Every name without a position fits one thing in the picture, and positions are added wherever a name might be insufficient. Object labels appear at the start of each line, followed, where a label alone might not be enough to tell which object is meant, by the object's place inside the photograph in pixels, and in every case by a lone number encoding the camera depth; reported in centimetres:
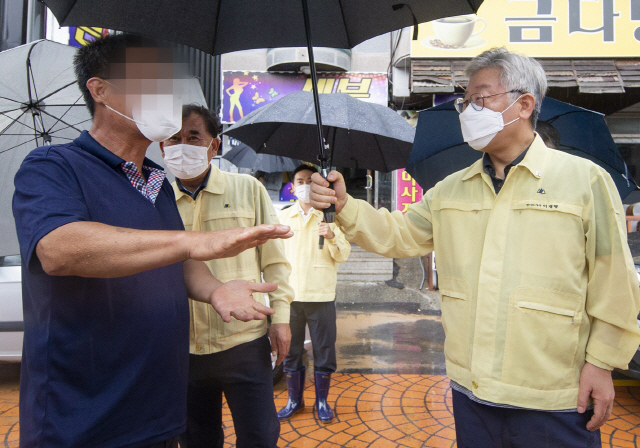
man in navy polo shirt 125
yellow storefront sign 812
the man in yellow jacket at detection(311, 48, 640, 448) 170
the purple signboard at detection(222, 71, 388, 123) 1058
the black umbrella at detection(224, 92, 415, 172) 342
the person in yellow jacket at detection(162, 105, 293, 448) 235
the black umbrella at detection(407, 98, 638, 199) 291
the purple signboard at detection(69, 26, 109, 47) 836
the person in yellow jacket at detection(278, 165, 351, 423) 404
